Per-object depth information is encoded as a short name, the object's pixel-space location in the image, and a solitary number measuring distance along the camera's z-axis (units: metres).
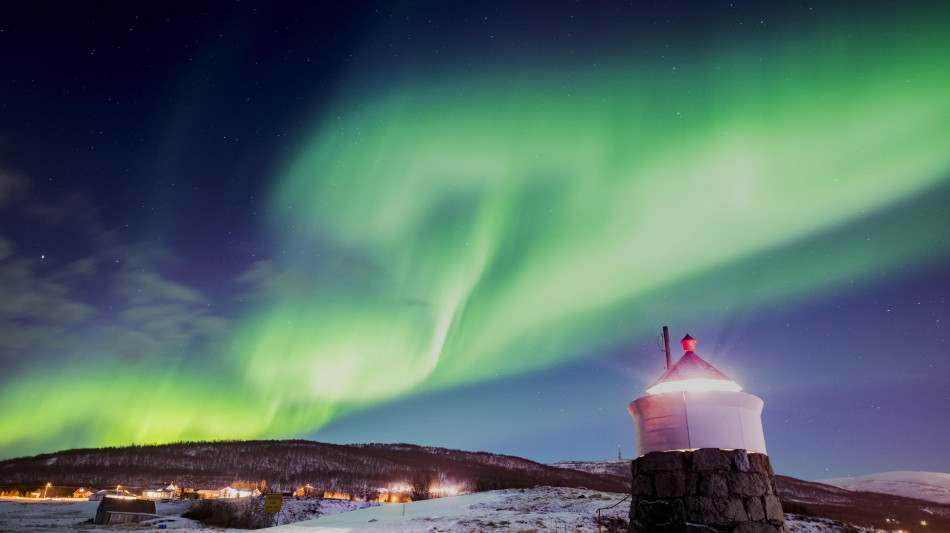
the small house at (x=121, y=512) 46.91
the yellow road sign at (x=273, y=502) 39.22
